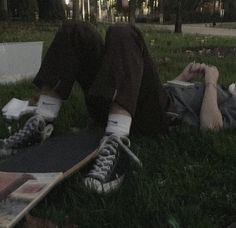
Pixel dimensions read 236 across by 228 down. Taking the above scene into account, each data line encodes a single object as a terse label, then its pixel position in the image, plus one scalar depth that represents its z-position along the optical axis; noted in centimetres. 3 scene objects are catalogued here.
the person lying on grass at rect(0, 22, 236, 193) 167
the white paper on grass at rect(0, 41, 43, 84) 350
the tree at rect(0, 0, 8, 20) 1330
